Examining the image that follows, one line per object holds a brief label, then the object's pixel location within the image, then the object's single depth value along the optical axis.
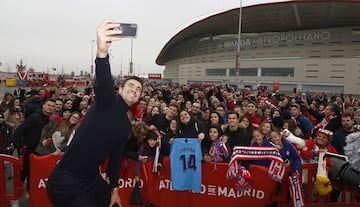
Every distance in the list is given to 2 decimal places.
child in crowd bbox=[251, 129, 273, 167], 4.55
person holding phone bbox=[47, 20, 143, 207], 1.82
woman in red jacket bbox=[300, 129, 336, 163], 4.70
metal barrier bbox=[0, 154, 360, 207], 4.28
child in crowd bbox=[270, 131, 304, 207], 4.15
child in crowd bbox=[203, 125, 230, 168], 4.66
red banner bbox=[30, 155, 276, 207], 4.39
